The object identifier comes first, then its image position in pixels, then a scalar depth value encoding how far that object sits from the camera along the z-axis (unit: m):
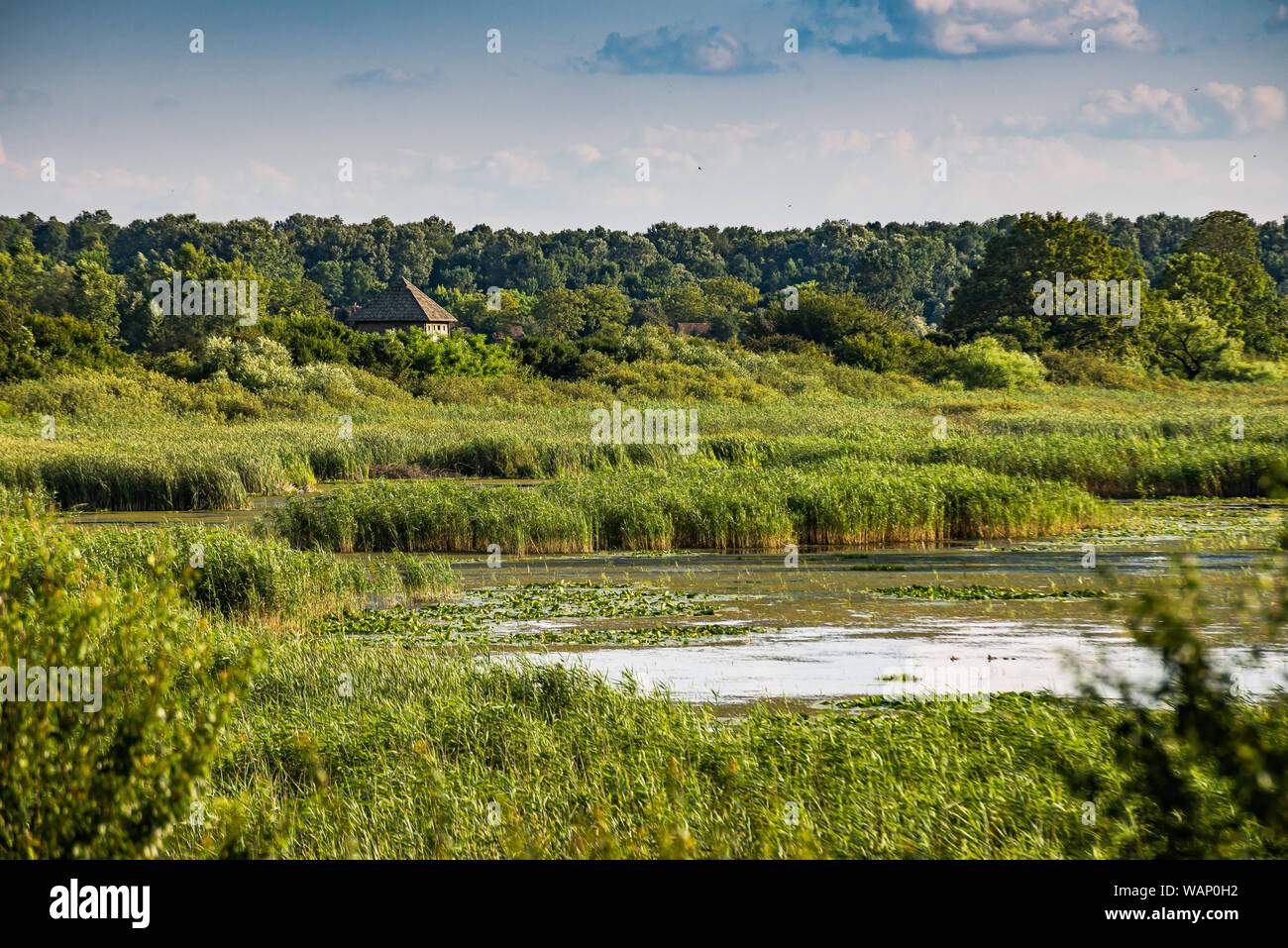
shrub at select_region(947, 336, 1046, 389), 53.81
